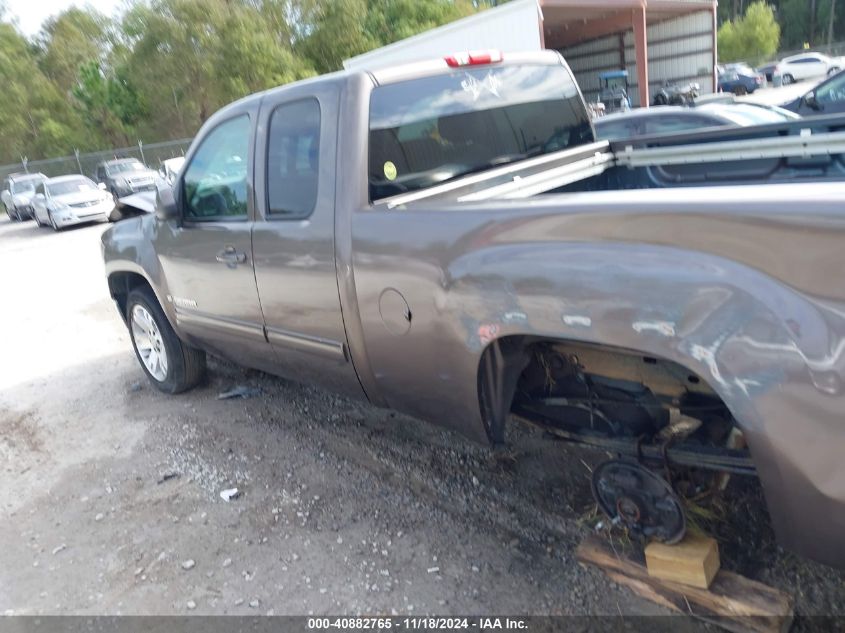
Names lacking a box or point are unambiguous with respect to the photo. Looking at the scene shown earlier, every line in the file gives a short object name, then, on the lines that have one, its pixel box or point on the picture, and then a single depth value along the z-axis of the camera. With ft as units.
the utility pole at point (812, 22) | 193.63
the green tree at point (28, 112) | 148.56
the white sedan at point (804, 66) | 125.49
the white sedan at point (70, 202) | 64.54
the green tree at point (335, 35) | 123.85
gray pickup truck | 6.23
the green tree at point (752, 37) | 164.96
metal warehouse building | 62.29
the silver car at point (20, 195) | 84.48
